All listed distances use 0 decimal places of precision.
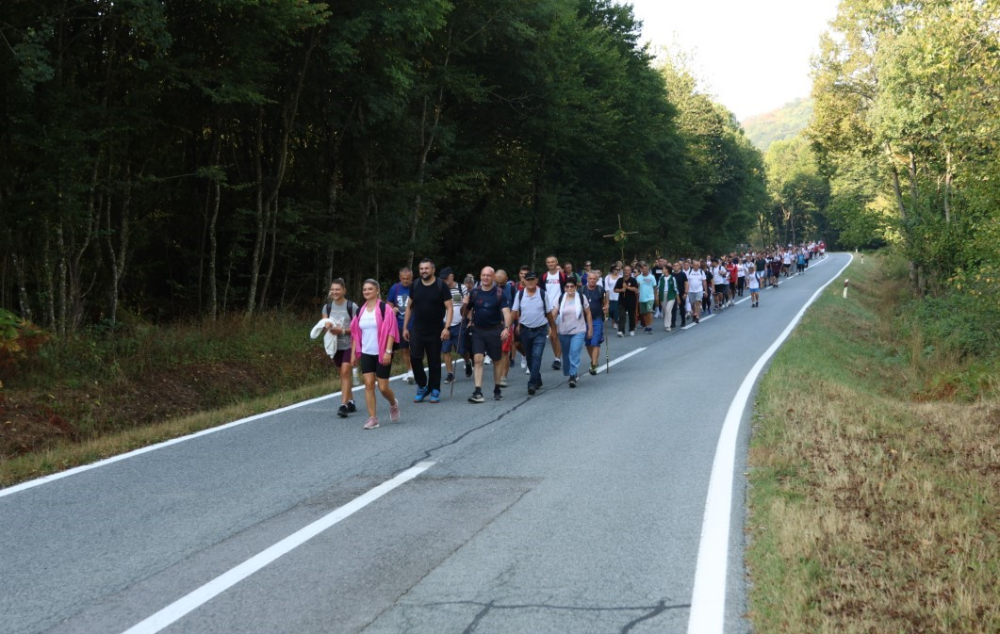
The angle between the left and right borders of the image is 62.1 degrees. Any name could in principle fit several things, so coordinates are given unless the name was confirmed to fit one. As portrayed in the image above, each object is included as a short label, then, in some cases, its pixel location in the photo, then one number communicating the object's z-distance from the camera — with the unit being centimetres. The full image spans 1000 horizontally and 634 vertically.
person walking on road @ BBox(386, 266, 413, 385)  1281
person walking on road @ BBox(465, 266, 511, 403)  1172
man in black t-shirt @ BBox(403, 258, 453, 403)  1132
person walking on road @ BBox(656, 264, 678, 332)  2341
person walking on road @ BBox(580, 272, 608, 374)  1436
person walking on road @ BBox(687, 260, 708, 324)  2569
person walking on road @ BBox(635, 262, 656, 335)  2264
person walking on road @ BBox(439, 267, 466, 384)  1281
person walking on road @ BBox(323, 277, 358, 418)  1016
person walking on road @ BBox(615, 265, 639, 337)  2184
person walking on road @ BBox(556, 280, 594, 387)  1287
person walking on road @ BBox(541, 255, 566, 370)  1313
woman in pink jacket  952
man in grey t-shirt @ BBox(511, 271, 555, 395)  1235
